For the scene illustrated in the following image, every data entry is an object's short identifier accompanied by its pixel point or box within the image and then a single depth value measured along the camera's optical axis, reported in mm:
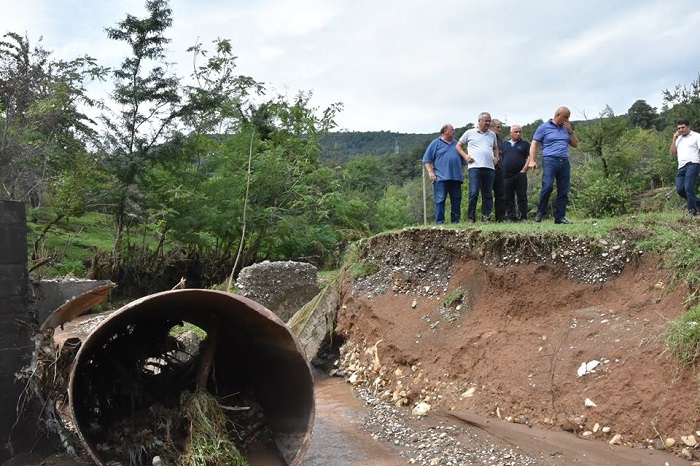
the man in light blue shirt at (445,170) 8742
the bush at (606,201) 10180
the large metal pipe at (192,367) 4691
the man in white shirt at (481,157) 8523
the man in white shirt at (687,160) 7887
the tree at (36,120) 16594
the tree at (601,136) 19969
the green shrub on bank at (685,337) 4969
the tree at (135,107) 17000
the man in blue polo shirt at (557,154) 7926
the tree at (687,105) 19781
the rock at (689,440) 4633
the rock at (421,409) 6646
